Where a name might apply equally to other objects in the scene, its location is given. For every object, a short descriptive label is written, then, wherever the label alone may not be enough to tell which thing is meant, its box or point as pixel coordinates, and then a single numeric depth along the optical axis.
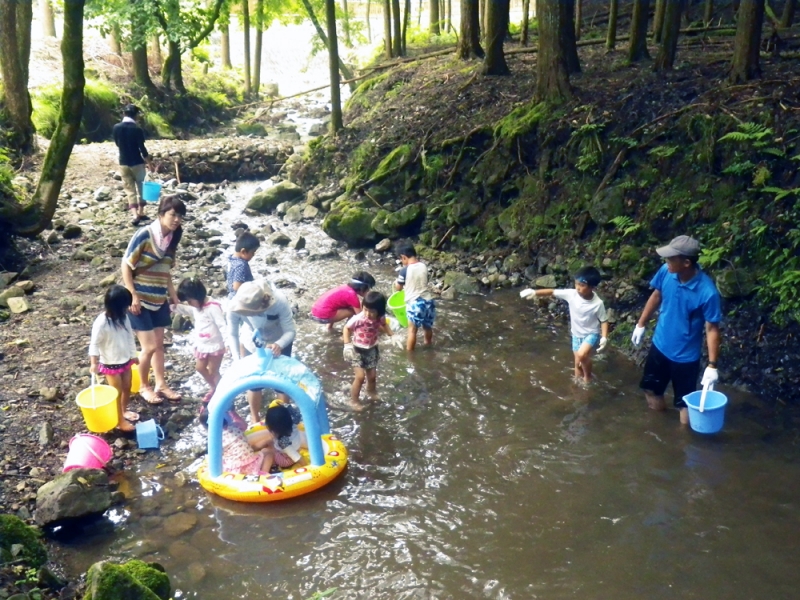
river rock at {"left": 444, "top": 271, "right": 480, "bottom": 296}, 11.33
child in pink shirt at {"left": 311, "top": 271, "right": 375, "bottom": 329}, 9.25
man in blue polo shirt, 6.52
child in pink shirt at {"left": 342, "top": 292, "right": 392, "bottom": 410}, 7.51
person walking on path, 13.32
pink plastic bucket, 6.12
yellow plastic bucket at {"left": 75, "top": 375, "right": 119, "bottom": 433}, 6.51
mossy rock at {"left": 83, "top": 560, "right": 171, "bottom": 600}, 4.26
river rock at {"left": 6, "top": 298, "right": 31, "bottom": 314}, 9.35
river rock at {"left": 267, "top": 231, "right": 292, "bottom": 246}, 13.86
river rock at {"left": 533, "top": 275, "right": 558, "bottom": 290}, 10.78
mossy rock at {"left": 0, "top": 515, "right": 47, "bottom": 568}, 4.93
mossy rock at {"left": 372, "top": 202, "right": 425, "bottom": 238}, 13.40
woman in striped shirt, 7.12
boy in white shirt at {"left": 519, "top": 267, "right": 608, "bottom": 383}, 7.92
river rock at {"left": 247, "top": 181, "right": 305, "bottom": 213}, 16.14
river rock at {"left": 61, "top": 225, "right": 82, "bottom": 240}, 12.58
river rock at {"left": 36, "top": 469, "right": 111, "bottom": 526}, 5.53
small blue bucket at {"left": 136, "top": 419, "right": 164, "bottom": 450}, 6.89
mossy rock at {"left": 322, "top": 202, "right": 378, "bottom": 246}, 13.65
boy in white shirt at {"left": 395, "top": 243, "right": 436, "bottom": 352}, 9.16
